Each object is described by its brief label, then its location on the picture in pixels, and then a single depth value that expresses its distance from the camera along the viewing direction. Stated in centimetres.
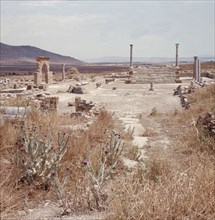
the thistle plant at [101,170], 439
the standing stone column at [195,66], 3547
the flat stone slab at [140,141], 889
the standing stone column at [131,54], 3993
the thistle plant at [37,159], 507
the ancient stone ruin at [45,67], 3350
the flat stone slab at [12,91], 2811
